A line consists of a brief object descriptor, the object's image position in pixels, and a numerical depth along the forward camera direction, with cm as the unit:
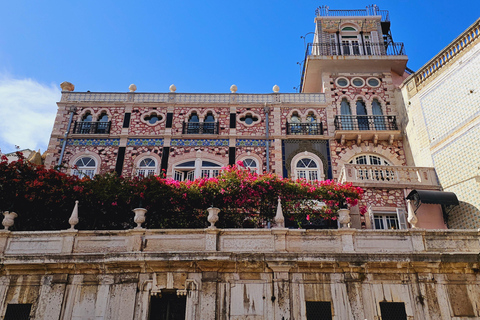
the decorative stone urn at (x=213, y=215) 1257
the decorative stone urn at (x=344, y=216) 1259
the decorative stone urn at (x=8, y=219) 1272
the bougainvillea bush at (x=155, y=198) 1387
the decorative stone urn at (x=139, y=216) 1261
